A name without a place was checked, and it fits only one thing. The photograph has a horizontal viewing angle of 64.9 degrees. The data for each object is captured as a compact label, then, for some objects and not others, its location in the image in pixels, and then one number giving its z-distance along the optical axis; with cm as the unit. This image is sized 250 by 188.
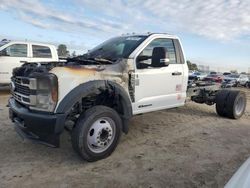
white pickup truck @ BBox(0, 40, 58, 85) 736
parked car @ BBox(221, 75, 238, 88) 2012
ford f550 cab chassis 287
